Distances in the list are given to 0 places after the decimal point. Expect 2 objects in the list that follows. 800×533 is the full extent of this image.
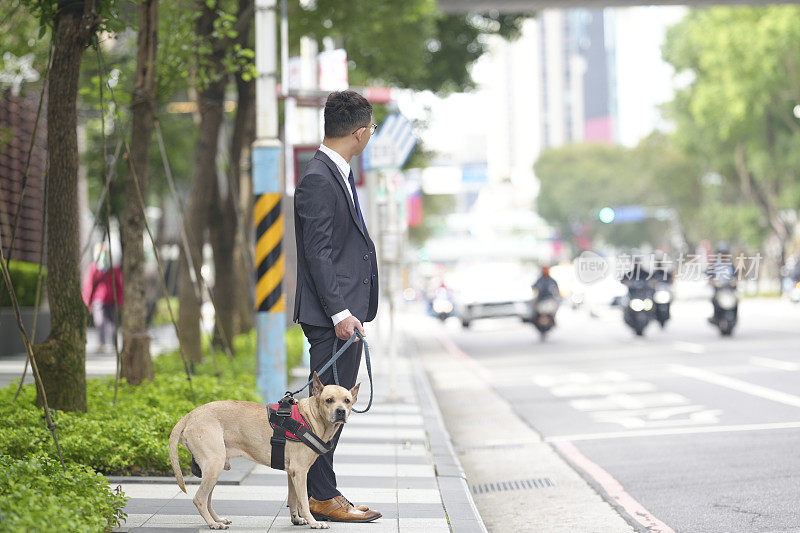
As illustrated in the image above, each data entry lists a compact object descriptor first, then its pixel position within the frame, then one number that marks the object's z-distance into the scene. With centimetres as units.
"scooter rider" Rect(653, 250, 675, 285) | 2247
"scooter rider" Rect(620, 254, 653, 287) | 2202
